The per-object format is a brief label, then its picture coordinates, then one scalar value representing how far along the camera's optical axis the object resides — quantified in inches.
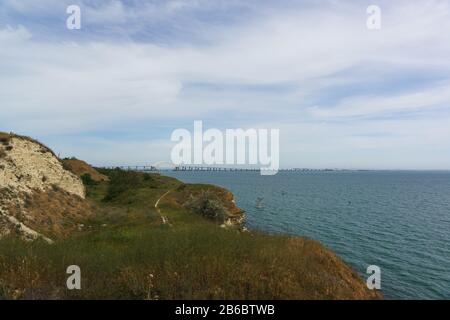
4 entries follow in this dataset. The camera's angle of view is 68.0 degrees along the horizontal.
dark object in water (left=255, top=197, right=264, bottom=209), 2962.6
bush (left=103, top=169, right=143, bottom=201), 1925.8
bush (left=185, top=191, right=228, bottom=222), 1365.7
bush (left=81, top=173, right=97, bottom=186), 2365.9
